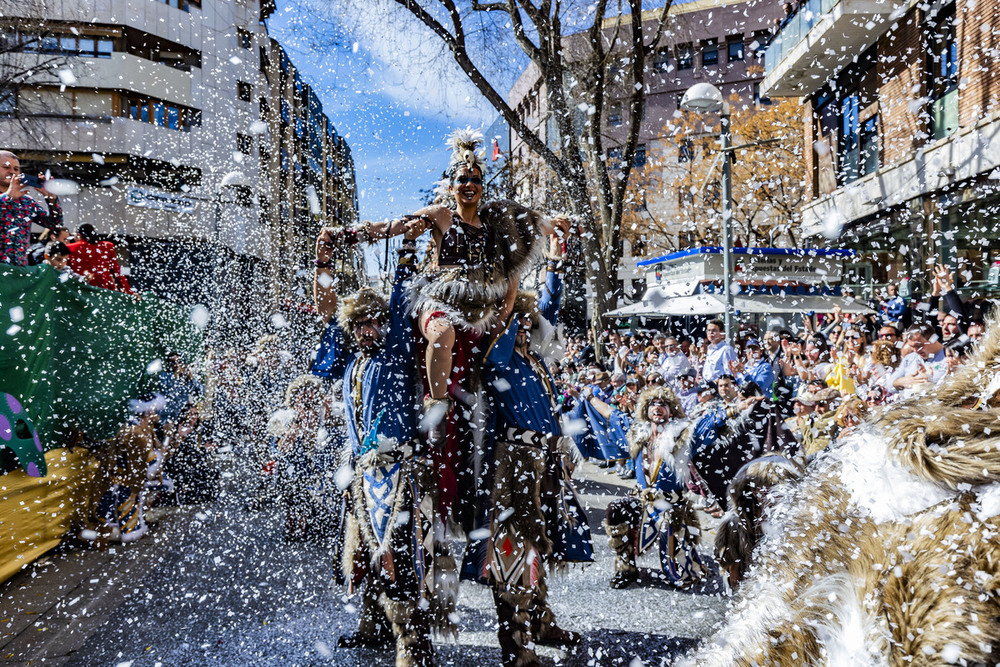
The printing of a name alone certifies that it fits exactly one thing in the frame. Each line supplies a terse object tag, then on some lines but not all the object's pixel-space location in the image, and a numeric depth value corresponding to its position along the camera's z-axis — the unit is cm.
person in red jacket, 587
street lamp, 831
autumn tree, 2617
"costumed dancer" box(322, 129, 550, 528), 299
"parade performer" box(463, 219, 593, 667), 295
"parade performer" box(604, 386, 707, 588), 428
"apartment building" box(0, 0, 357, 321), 2655
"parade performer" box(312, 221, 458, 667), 287
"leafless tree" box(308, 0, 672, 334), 1142
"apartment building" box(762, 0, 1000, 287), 1062
